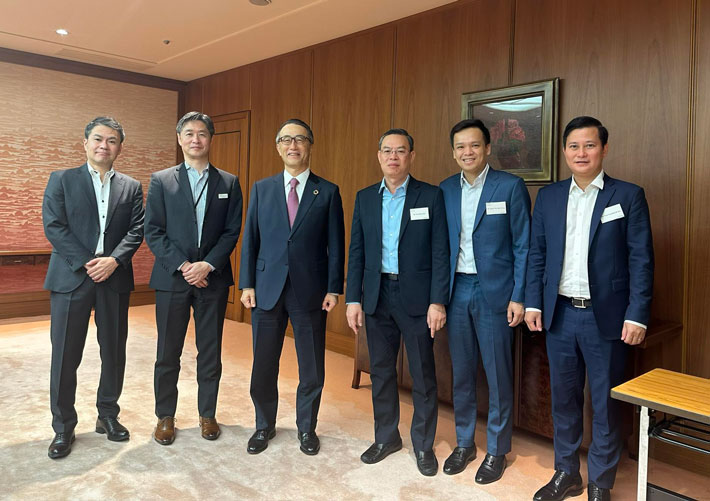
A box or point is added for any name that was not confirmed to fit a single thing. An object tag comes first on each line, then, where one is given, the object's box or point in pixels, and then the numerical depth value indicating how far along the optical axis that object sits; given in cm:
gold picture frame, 373
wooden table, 191
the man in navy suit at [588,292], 246
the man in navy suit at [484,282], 274
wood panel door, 687
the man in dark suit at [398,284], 278
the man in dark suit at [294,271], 294
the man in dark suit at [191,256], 300
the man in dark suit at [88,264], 292
